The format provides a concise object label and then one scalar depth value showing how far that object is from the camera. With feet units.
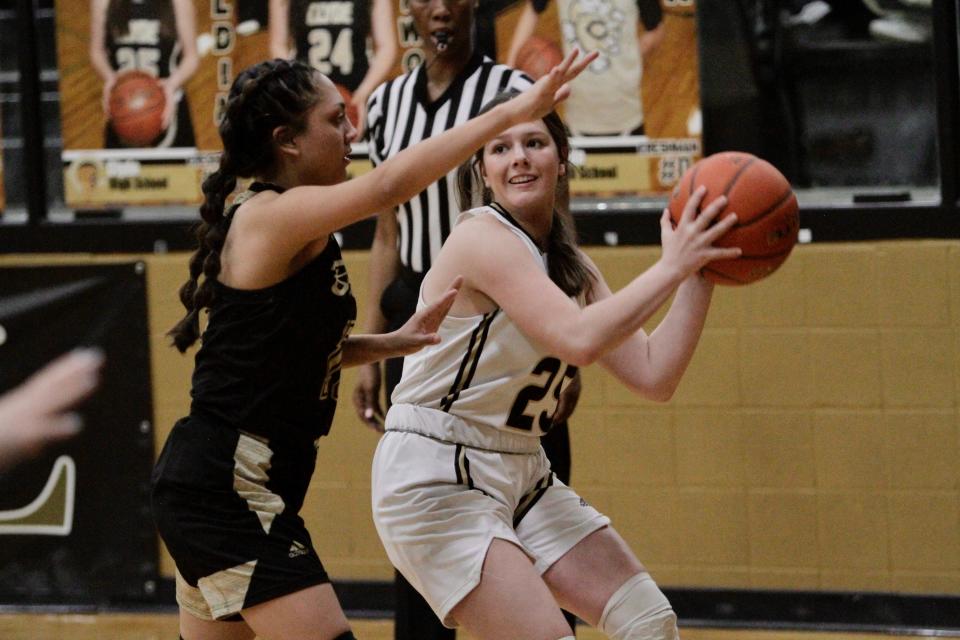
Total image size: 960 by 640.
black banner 41.52
